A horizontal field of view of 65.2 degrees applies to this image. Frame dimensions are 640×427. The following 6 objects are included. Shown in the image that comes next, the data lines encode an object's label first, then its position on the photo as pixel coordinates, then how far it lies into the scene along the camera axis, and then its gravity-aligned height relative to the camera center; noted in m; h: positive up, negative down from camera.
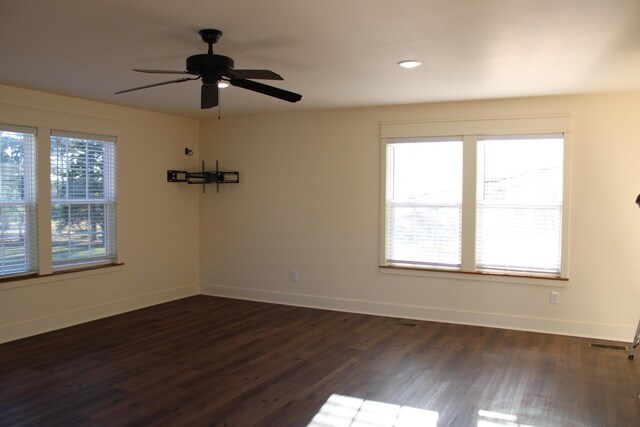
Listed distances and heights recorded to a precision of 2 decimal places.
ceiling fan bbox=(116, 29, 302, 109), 3.04 +0.79
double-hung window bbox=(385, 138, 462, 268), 5.56 +0.02
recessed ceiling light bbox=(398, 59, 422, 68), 3.78 +1.07
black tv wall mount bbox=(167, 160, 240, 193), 6.71 +0.32
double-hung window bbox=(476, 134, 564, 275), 5.14 +0.02
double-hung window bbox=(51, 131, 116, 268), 5.27 +0.00
